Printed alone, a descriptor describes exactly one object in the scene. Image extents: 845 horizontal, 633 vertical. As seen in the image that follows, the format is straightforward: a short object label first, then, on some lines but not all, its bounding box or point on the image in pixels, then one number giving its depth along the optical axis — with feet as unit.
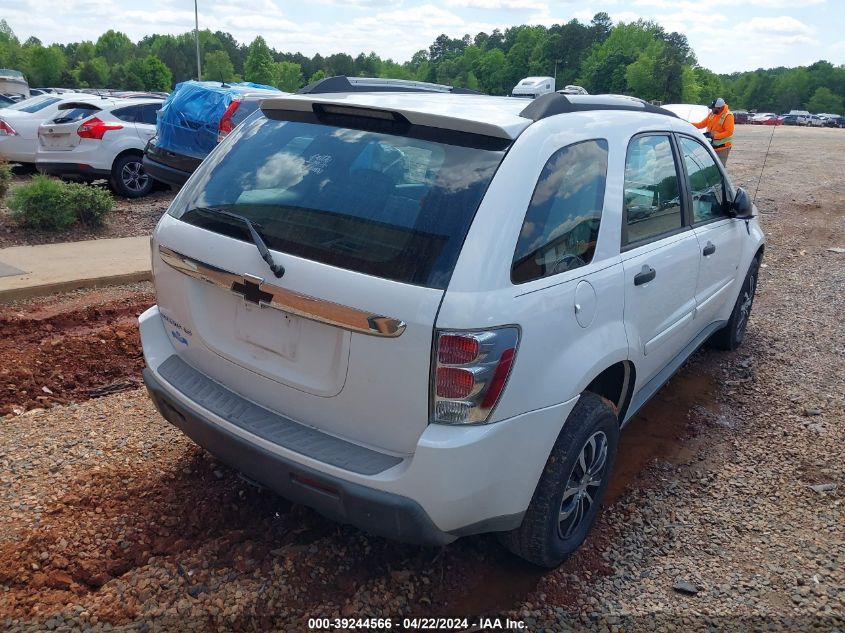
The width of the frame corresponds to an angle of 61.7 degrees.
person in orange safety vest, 43.52
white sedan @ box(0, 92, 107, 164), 44.19
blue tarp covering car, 32.78
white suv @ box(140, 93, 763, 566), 7.71
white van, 89.87
